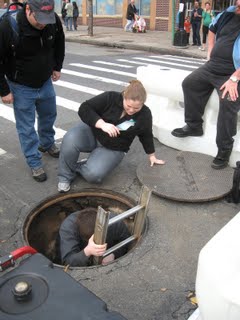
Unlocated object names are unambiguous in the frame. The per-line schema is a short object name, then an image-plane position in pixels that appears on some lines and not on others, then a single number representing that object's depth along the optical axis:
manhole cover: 3.73
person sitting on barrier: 3.90
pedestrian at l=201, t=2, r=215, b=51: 14.98
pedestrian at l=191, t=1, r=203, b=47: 15.50
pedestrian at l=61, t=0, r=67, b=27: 21.41
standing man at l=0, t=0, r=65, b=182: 3.42
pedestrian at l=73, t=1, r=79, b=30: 21.55
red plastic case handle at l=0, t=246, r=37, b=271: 1.75
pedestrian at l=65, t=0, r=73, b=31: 20.86
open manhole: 3.69
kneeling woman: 3.83
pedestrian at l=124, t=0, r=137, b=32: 20.03
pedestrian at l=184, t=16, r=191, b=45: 15.48
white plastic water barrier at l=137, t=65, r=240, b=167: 4.45
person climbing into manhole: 3.12
